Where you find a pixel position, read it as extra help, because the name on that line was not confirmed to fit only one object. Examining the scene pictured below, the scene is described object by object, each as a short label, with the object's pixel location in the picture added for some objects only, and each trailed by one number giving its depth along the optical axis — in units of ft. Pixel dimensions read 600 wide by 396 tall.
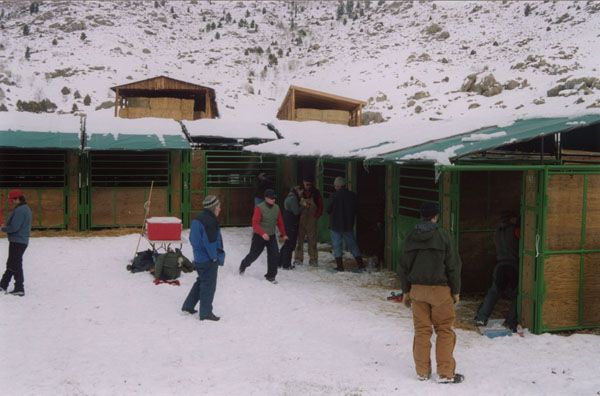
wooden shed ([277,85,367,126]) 83.30
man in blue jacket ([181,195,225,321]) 26.30
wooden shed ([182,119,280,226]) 58.44
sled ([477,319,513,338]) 25.23
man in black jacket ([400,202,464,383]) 19.90
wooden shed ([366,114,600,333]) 25.18
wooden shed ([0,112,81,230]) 53.98
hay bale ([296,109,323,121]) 83.05
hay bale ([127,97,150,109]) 75.56
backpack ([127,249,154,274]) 37.09
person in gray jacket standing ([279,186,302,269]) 39.52
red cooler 35.70
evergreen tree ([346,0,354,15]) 272.92
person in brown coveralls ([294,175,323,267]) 40.37
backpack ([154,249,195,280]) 34.63
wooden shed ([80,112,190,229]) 55.06
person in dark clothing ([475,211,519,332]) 26.73
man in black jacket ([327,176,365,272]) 38.68
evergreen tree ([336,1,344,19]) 268.70
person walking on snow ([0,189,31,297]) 29.63
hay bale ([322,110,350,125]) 84.43
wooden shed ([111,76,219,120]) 74.28
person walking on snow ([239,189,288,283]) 34.78
